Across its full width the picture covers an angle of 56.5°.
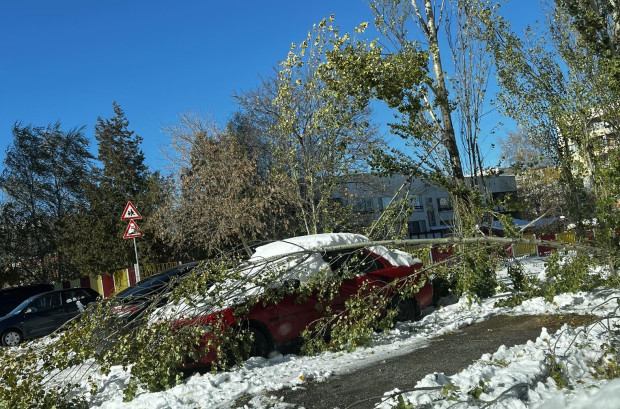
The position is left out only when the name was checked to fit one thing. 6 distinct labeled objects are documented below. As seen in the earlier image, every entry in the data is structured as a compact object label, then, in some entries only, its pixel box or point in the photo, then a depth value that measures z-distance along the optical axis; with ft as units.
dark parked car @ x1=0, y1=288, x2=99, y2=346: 51.06
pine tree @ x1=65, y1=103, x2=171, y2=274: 80.77
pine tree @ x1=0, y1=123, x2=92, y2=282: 98.58
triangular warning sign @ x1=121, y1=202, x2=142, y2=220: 45.85
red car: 22.44
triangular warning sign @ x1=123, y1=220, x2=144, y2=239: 44.89
